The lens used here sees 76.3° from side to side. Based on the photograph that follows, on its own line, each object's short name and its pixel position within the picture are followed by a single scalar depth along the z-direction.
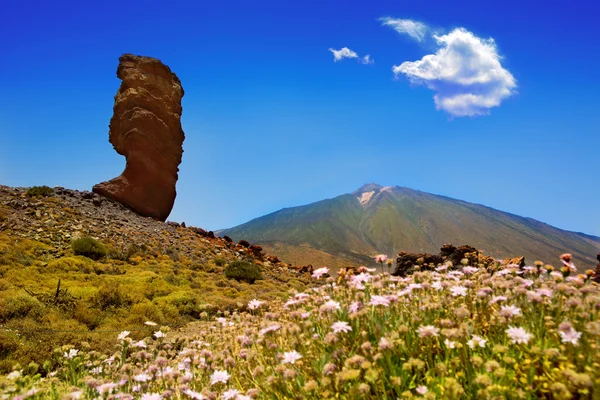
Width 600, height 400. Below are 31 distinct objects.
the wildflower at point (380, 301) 2.84
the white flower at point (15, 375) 3.13
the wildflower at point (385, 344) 2.32
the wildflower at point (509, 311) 2.47
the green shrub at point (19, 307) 9.41
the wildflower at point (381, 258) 3.47
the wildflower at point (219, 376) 3.01
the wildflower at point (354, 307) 2.89
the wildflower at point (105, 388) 3.04
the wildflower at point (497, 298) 2.76
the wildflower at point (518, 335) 2.24
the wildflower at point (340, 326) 2.72
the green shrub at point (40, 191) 25.71
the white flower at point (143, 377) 3.41
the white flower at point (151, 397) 3.00
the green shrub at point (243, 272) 20.45
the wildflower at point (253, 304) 4.42
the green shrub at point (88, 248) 18.14
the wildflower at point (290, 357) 2.69
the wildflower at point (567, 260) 3.00
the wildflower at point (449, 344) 2.34
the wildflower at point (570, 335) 2.15
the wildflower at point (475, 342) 2.45
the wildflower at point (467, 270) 3.75
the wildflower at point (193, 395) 2.82
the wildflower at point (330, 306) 3.07
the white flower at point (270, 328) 3.17
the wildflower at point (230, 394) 2.76
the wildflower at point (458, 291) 3.04
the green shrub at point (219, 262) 23.51
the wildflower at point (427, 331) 2.51
